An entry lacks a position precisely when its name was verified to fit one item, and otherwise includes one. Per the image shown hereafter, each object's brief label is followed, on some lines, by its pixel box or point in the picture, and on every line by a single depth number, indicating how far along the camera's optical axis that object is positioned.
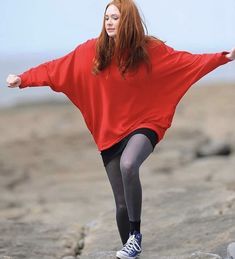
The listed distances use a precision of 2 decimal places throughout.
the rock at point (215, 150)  28.44
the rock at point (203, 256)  9.24
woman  8.94
